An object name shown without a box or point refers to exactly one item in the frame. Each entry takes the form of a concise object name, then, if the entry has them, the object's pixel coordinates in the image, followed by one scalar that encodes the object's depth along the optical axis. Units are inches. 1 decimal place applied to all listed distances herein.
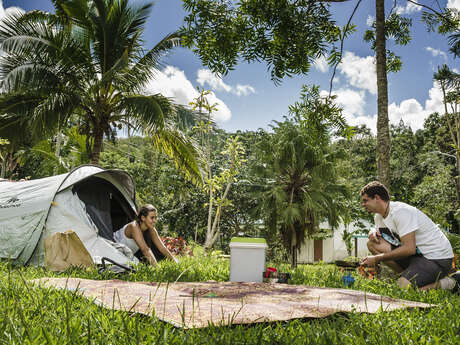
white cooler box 143.4
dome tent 206.1
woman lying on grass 203.2
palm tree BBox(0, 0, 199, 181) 329.7
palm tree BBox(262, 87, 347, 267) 578.2
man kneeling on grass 137.2
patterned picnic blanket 69.5
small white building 952.3
